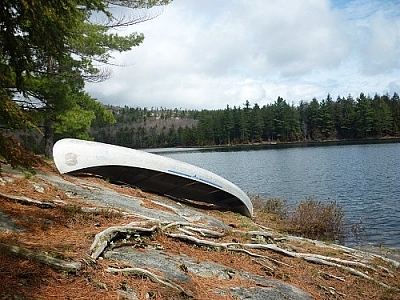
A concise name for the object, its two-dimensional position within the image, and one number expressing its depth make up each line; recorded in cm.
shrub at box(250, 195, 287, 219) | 1608
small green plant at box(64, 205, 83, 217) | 609
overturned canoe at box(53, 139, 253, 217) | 989
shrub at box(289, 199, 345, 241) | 1327
